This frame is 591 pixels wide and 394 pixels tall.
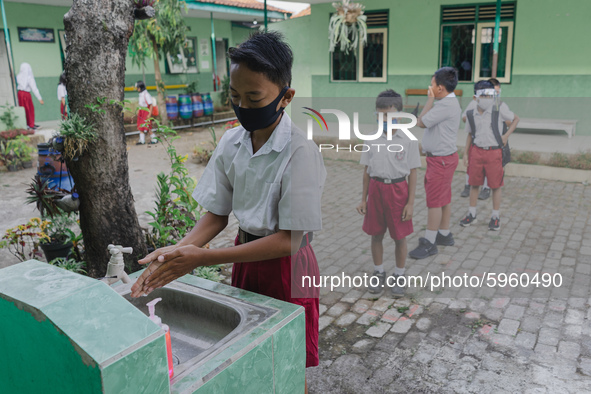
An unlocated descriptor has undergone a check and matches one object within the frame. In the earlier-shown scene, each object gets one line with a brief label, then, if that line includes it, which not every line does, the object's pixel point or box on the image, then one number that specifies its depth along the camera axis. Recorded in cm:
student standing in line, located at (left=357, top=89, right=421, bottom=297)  409
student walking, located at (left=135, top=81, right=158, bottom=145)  1154
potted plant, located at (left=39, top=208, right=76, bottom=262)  471
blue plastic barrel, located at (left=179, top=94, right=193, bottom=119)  1434
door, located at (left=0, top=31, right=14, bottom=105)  1295
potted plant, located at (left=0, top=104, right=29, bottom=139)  994
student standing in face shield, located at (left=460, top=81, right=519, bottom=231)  564
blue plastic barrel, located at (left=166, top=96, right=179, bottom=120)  1410
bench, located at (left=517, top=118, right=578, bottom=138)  909
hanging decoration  1083
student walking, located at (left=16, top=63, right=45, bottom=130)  1160
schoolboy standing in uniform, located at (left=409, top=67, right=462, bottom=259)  479
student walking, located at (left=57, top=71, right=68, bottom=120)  1130
